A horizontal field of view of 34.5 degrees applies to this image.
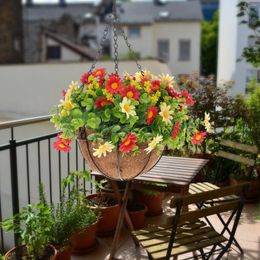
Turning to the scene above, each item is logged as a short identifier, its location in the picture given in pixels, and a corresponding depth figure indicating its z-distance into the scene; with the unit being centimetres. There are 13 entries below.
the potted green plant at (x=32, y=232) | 235
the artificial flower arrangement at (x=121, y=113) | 193
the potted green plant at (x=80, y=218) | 264
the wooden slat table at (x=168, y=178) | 259
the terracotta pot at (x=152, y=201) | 351
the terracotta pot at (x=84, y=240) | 287
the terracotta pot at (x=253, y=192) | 405
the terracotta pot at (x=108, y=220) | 310
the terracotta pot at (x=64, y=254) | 249
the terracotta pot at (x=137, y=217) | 326
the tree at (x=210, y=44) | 3059
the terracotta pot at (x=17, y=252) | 243
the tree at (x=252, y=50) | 426
